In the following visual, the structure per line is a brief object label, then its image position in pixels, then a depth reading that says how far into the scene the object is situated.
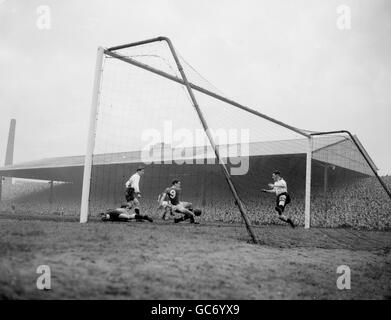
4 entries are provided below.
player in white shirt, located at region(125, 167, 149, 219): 10.48
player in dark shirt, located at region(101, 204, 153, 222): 9.89
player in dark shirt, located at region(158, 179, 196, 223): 10.66
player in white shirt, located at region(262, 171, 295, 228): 10.78
